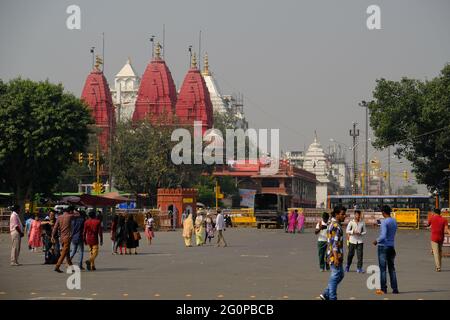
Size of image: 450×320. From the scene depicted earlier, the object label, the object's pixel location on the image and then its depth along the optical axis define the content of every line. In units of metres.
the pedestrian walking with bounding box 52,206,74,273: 21.70
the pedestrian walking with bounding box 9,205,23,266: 23.77
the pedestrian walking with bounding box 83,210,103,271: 22.63
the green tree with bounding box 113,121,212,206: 77.25
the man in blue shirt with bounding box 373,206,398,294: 17.38
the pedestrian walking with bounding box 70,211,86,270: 22.22
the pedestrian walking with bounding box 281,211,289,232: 57.34
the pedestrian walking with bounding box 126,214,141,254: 30.36
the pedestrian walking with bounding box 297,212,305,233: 55.12
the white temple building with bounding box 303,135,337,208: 169.25
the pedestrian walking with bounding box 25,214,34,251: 31.55
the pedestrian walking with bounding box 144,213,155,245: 38.81
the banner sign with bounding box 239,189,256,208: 115.06
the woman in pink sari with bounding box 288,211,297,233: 54.56
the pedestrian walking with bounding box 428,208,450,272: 22.55
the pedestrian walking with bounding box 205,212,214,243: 39.25
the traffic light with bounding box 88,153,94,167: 76.12
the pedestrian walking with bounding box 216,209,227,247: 36.59
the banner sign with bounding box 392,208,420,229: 62.03
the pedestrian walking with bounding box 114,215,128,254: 30.55
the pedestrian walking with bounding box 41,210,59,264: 24.50
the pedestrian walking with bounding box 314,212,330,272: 22.18
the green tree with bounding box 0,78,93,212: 57.06
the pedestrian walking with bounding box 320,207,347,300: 14.84
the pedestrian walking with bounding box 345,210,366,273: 22.05
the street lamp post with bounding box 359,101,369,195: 82.99
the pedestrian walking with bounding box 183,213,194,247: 35.84
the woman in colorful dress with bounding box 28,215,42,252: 30.47
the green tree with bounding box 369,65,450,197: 66.38
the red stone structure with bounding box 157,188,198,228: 66.12
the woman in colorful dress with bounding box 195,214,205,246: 36.09
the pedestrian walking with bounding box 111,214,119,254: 31.05
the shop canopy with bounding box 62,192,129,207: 51.19
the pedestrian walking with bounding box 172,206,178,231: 63.59
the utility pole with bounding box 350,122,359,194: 86.01
